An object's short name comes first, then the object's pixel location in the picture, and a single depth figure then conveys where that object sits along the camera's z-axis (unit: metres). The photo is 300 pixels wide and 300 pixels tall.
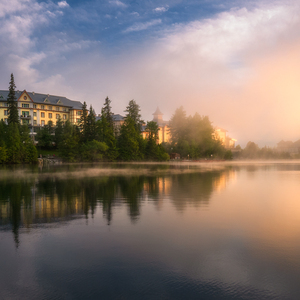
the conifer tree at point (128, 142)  80.31
